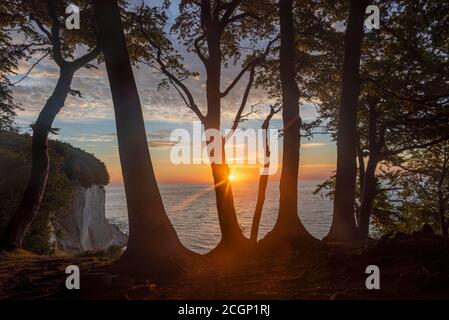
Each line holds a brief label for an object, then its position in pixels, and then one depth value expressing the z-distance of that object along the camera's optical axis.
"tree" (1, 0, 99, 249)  13.37
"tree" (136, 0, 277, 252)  13.53
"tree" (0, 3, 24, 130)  15.45
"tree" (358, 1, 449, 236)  12.38
